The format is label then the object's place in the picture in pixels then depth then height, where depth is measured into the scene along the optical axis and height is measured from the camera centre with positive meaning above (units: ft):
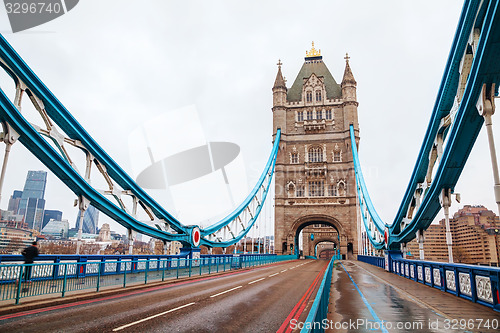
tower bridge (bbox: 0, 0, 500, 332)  24.98 -4.97
